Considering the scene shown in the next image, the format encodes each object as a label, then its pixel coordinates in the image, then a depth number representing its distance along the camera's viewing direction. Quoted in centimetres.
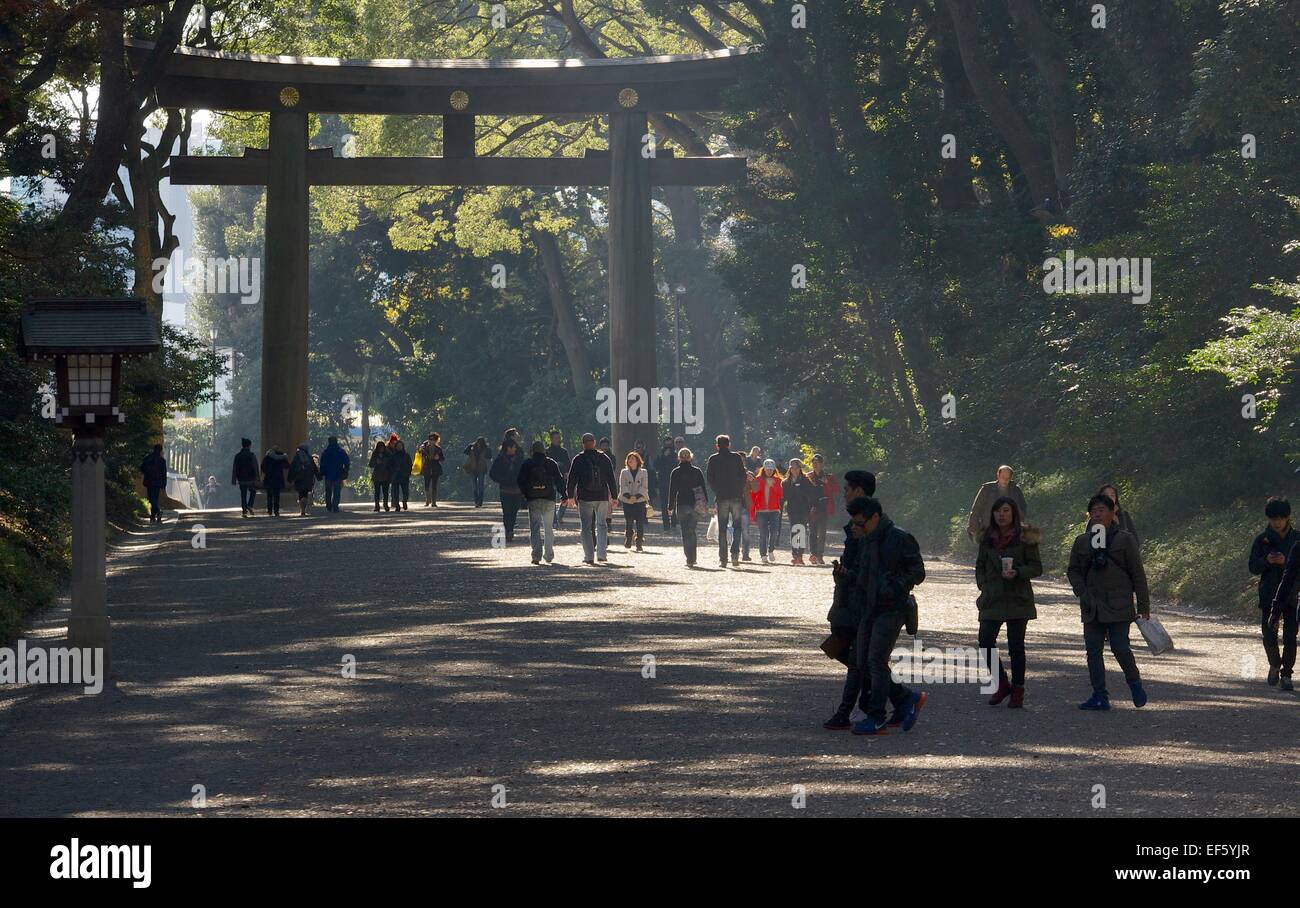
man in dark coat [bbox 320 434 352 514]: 4009
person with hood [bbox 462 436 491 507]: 4391
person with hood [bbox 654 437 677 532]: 3922
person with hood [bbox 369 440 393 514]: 4156
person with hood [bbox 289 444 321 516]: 3962
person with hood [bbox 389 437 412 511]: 4166
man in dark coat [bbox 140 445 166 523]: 3728
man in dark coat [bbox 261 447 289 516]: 3988
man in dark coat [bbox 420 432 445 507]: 4394
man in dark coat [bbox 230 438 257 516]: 3912
